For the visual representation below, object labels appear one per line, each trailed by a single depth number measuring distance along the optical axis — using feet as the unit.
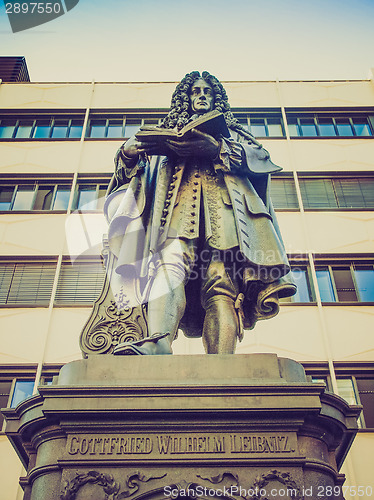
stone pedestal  10.56
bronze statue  15.47
